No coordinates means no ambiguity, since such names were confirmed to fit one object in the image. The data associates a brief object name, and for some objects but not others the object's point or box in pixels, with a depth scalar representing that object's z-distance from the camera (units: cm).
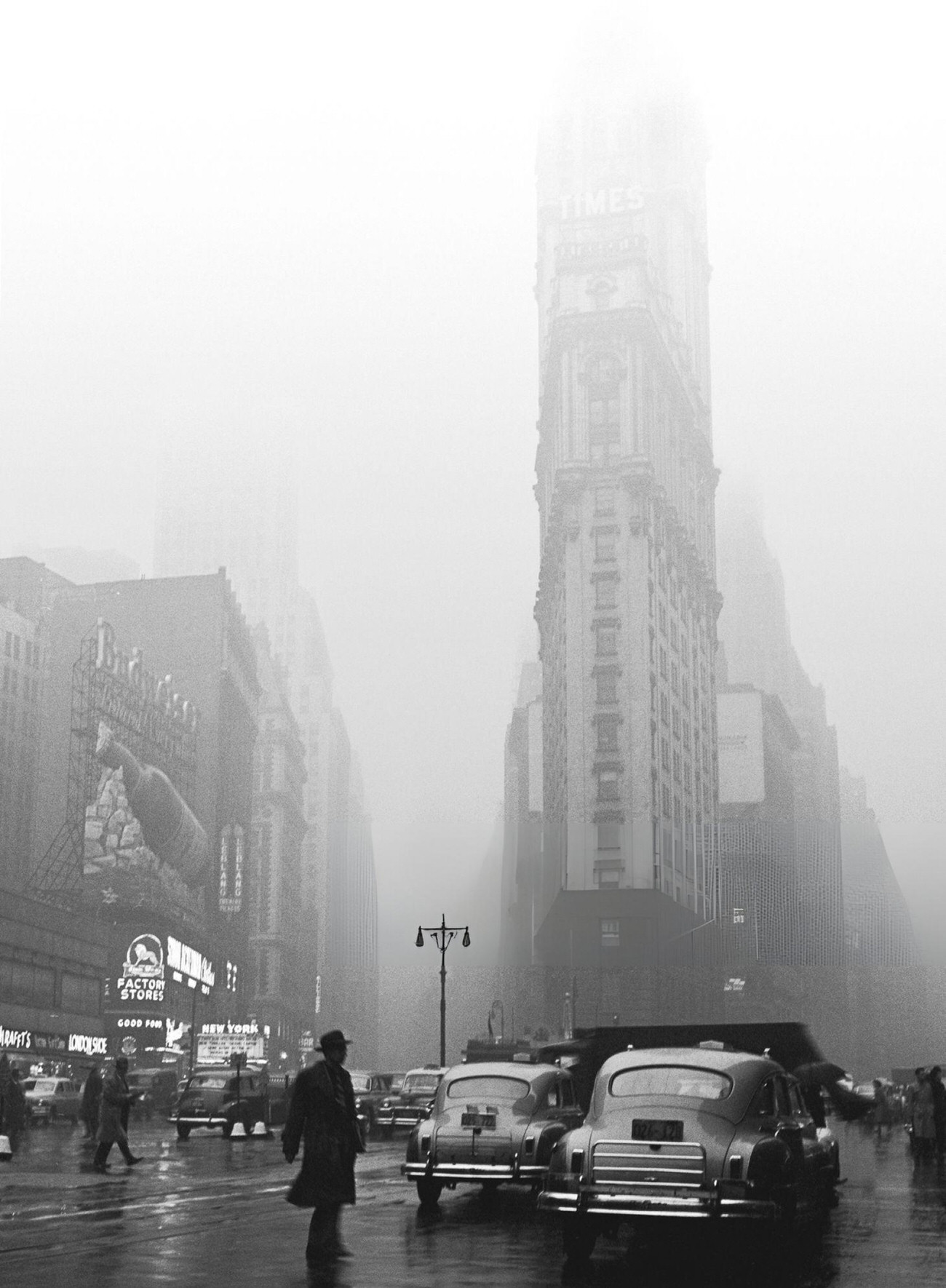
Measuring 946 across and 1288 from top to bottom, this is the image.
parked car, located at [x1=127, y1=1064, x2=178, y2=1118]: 5978
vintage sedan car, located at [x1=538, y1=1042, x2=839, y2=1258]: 1378
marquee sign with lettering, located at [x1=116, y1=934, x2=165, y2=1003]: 11112
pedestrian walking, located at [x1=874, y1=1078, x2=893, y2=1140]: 5253
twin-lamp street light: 6271
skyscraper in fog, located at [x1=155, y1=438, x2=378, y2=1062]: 19300
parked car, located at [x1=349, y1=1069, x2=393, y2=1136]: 4388
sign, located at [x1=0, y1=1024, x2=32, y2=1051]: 7969
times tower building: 13050
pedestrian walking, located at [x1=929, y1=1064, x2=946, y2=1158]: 3094
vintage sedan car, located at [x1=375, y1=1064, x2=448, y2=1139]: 4094
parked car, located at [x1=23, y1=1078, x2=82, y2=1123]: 5047
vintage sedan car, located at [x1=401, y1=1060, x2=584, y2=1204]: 1941
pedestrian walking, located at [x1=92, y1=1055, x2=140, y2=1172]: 2630
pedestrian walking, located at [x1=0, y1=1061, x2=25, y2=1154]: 3388
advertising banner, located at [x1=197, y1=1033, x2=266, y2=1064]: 11181
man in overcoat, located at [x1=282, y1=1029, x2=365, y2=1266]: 1338
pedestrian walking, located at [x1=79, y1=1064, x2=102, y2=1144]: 3753
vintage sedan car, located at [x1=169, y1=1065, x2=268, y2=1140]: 4119
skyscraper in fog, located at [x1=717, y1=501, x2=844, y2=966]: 15075
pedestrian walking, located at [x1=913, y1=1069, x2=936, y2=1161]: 3092
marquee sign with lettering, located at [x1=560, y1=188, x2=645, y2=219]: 15838
